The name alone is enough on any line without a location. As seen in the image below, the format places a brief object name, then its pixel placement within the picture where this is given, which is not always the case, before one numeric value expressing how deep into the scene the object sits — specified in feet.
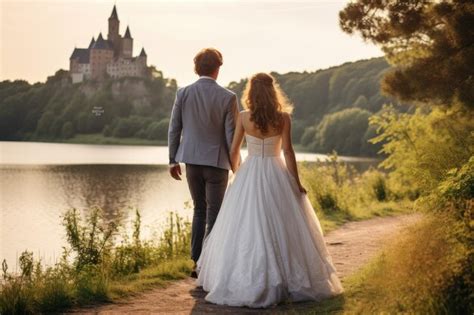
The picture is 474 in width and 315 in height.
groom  18.18
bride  15.67
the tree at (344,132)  219.41
